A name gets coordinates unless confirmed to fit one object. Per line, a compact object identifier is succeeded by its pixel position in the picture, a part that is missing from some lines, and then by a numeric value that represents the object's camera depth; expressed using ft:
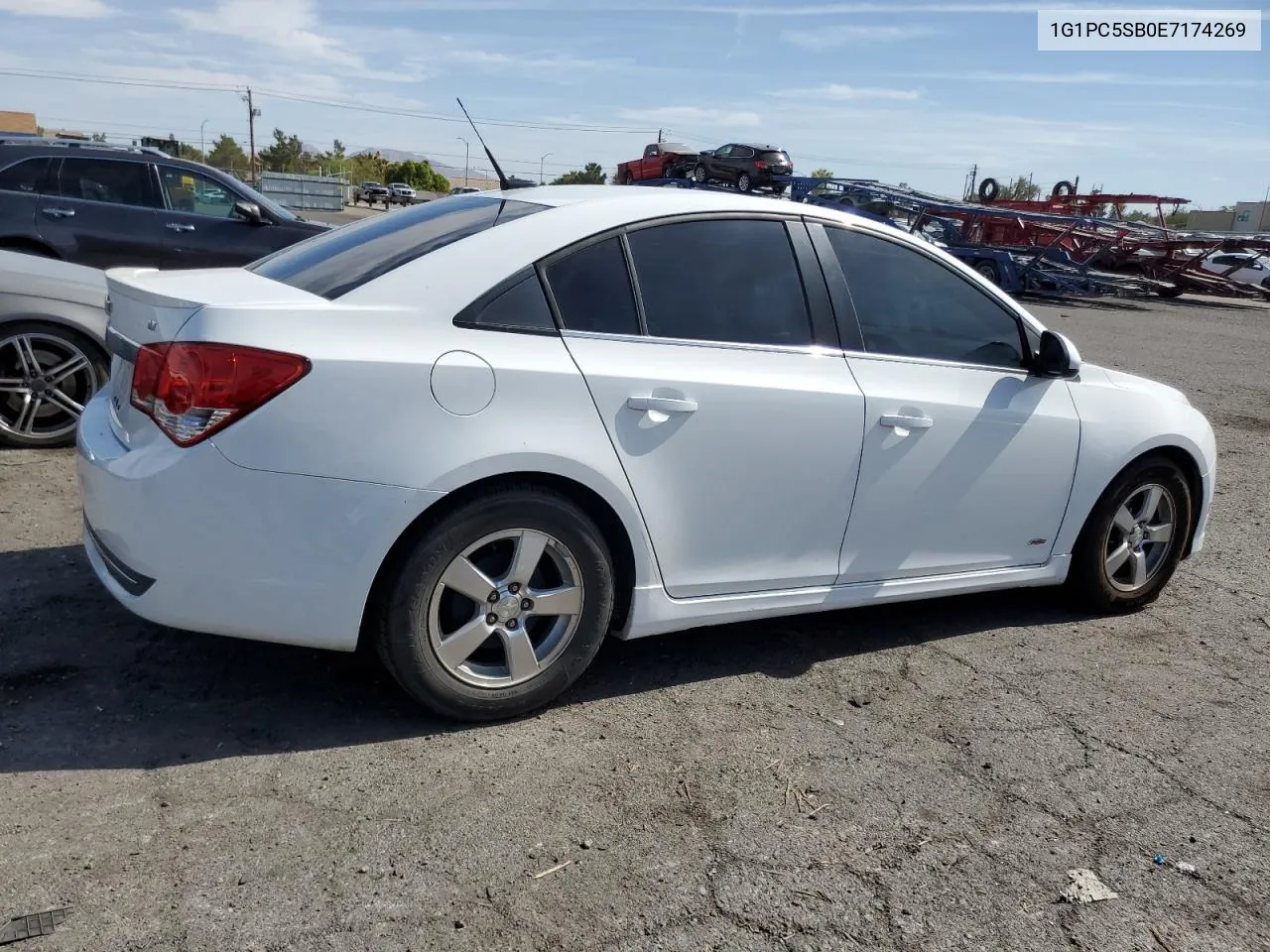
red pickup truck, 105.50
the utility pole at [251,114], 278.87
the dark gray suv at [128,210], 26.71
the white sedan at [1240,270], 92.43
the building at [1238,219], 265.13
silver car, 18.85
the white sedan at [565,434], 9.94
